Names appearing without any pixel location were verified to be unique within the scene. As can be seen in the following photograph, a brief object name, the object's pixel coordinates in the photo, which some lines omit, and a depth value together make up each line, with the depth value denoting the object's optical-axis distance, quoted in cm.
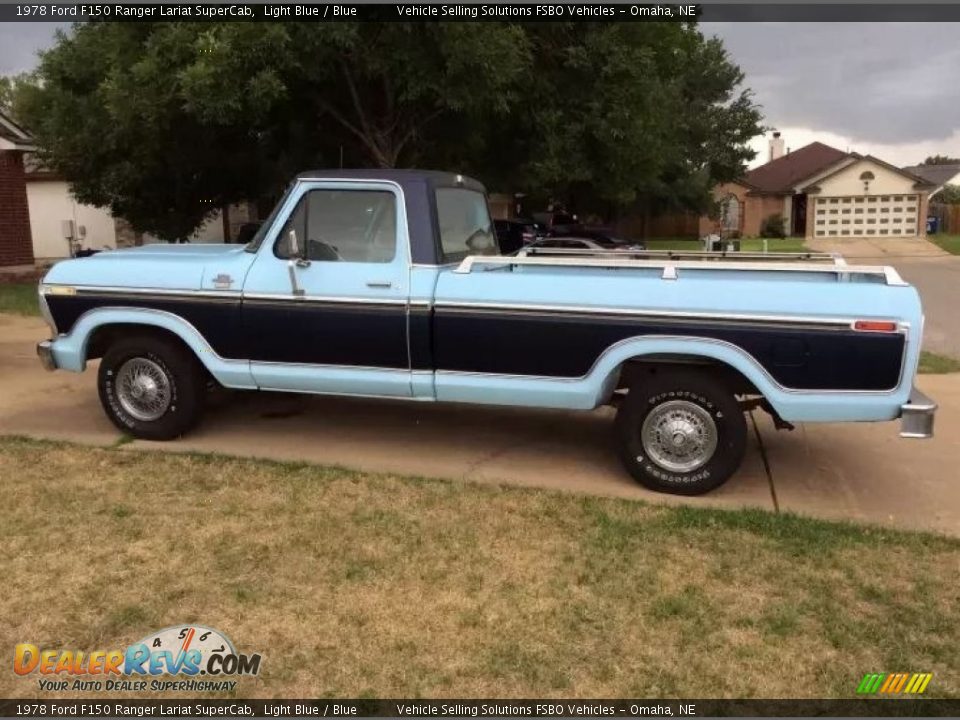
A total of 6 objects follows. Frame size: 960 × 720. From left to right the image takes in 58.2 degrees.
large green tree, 1082
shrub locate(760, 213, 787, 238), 4472
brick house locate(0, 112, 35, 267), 1903
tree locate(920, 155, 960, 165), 8463
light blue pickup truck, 480
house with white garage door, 4250
